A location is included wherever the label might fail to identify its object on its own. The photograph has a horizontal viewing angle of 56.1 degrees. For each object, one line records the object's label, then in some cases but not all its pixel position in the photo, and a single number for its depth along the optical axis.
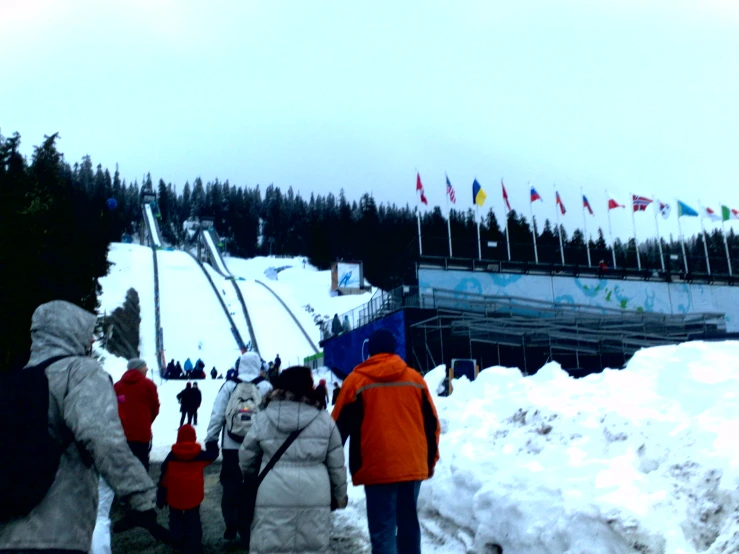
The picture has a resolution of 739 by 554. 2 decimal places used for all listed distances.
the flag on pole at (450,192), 30.69
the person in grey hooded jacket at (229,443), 6.12
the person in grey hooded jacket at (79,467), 2.48
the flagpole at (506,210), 29.28
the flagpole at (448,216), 28.08
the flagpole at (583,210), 33.88
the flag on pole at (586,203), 34.03
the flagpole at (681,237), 33.44
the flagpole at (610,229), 32.62
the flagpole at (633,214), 32.34
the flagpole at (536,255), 29.88
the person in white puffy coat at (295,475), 3.91
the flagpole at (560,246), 30.62
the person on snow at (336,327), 29.64
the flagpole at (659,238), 33.26
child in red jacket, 5.79
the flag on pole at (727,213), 34.12
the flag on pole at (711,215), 34.66
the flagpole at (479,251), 28.55
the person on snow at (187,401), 16.44
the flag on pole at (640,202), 32.33
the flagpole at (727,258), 34.02
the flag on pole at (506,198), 32.22
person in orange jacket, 4.30
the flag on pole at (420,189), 29.92
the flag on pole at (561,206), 33.91
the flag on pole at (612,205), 34.25
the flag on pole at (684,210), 34.06
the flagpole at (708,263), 33.97
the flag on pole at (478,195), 30.14
